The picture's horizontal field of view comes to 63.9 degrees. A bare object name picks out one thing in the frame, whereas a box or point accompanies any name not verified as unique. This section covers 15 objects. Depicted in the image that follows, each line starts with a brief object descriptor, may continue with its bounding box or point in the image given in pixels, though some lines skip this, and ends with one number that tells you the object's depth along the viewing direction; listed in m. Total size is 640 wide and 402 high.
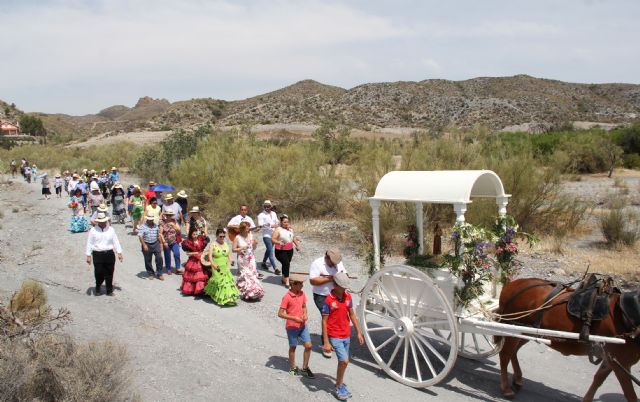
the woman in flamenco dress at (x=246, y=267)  9.10
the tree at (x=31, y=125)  88.25
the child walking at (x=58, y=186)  25.05
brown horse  5.02
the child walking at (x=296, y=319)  5.91
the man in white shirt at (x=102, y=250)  8.88
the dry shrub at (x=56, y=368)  4.57
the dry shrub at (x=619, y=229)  13.19
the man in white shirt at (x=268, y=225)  11.21
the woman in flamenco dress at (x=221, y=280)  8.72
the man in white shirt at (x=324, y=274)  6.41
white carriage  5.65
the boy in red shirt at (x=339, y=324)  5.54
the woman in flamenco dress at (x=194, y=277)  9.17
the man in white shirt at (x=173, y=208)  11.52
